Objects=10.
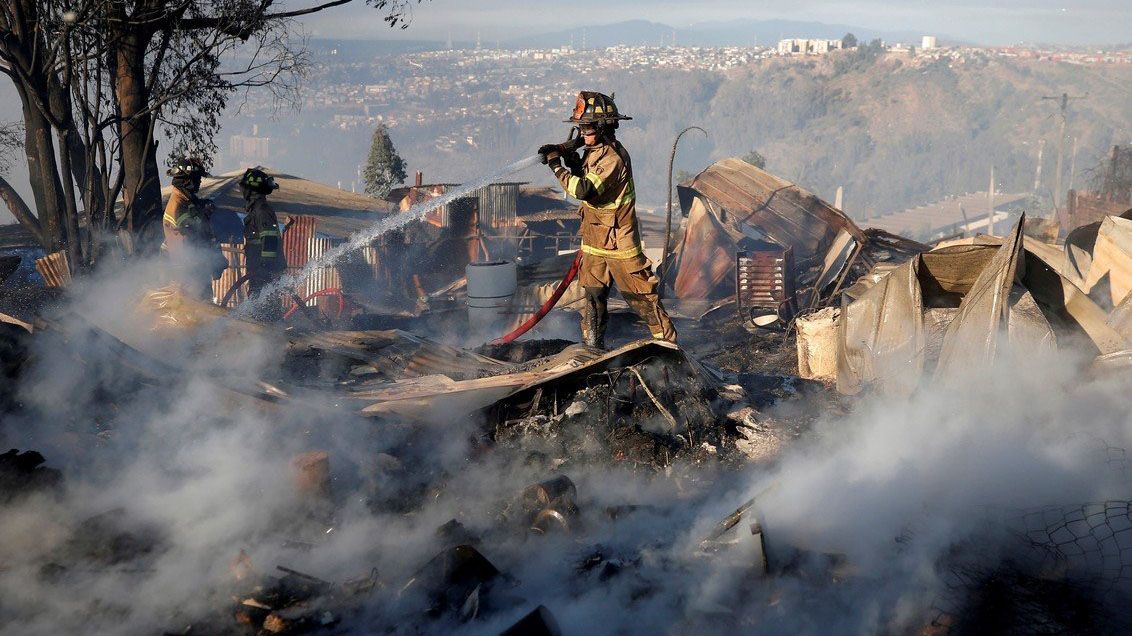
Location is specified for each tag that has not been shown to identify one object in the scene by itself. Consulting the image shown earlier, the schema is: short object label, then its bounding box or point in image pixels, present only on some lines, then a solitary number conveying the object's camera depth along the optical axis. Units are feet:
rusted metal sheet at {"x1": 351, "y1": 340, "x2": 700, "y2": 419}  17.62
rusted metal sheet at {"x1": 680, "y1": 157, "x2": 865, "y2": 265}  46.68
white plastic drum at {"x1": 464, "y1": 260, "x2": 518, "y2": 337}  27.48
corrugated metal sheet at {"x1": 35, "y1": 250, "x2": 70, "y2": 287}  26.93
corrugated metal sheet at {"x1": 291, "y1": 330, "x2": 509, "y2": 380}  19.88
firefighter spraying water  19.83
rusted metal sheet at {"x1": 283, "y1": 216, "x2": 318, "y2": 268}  51.57
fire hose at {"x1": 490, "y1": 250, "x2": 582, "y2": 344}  22.32
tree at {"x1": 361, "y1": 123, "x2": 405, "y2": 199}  106.93
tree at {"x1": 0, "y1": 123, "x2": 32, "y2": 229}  30.07
